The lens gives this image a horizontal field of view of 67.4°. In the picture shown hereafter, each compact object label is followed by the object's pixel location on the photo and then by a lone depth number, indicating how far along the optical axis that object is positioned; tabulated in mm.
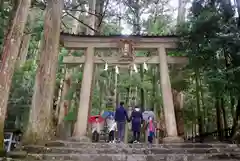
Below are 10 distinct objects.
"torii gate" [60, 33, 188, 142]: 7859
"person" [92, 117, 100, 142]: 7121
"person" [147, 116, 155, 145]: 6992
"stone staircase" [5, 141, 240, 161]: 4738
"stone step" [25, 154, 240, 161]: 4696
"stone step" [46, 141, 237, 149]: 5548
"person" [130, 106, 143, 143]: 6671
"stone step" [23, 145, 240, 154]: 5113
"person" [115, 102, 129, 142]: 6603
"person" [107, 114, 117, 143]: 6733
